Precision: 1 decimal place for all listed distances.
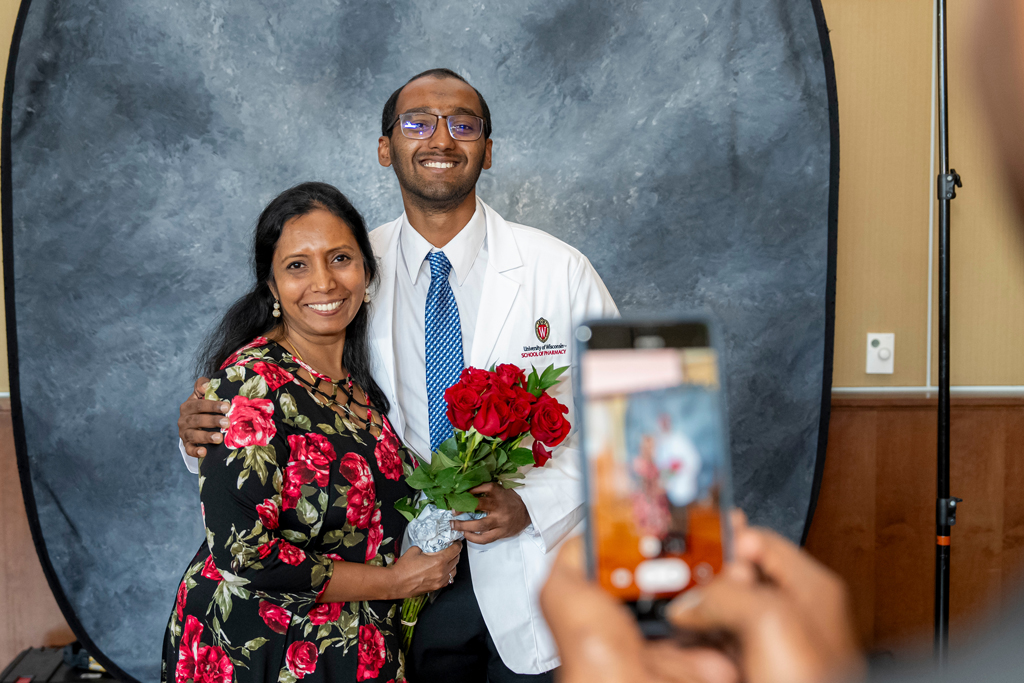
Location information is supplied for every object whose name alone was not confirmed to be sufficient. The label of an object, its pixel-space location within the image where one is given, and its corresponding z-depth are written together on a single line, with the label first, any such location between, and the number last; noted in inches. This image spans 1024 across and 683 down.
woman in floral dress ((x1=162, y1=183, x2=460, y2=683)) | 50.9
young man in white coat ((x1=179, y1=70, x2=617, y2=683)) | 65.2
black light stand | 81.3
